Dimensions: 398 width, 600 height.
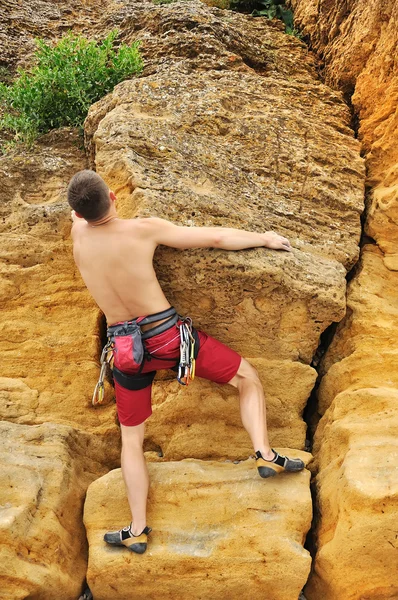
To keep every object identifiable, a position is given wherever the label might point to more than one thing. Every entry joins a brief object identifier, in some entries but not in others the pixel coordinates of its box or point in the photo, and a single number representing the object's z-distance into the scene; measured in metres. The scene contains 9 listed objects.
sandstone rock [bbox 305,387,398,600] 3.50
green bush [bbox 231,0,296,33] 8.30
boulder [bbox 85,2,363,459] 4.33
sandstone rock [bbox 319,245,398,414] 4.37
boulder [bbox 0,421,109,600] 3.62
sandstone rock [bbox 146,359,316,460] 4.56
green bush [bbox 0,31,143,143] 6.16
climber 3.86
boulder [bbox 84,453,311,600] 3.73
